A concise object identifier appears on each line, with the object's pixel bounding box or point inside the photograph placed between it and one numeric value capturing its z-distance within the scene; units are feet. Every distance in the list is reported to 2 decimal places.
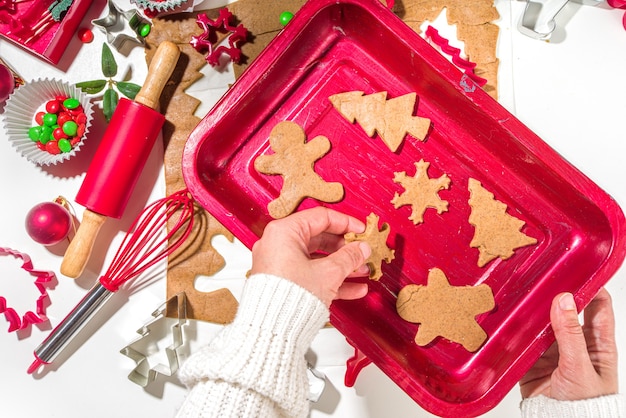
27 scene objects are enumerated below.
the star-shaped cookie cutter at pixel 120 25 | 3.34
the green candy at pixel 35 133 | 3.30
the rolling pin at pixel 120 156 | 3.16
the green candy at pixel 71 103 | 3.31
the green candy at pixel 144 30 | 3.43
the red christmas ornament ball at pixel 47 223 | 3.21
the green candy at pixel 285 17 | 3.29
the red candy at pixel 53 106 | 3.31
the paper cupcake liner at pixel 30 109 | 3.28
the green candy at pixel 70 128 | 3.26
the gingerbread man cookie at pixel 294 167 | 3.22
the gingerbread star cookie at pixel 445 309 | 3.11
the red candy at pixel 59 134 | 3.29
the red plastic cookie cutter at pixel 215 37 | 3.28
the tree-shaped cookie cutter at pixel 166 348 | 3.25
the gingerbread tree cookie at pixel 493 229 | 3.13
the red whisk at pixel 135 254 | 3.26
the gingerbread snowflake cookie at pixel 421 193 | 3.19
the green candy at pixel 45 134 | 3.29
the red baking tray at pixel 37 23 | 3.36
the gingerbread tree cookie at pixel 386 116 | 3.21
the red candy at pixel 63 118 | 3.33
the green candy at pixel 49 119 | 3.29
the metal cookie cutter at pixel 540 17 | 3.08
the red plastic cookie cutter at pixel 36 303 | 3.41
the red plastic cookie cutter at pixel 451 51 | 3.16
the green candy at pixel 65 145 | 3.25
